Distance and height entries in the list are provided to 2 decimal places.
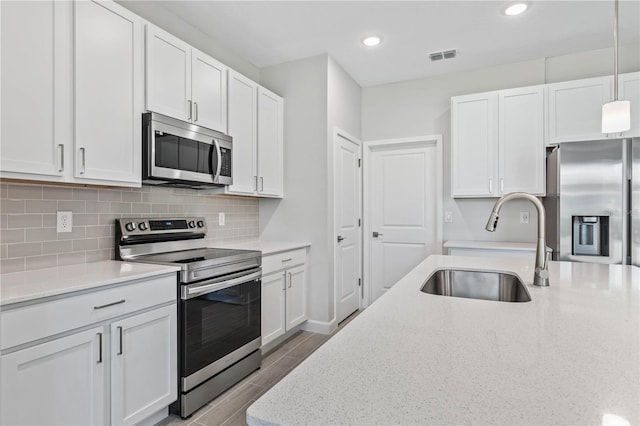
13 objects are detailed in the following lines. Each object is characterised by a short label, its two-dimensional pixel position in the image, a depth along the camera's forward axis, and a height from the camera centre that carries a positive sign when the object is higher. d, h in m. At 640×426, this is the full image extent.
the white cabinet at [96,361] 1.32 -0.66
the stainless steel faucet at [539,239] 1.41 -0.10
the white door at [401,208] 3.99 +0.07
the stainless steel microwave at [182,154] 2.13 +0.41
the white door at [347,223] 3.59 -0.10
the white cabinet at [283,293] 2.77 -0.69
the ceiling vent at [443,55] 3.36 +1.59
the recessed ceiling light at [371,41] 3.07 +1.58
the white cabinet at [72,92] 1.54 +0.62
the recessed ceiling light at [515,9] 2.57 +1.57
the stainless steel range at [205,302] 1.98 -0.57
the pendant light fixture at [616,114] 1.75 +0.52
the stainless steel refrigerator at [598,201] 2.69 +0.11
